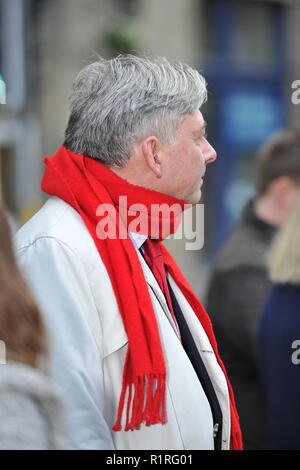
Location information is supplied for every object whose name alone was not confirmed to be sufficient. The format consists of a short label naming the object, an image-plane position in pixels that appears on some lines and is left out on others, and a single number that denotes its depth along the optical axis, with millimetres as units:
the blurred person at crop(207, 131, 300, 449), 5536
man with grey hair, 4894
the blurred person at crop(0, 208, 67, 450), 4603
